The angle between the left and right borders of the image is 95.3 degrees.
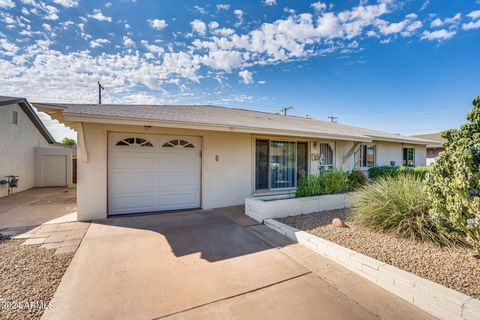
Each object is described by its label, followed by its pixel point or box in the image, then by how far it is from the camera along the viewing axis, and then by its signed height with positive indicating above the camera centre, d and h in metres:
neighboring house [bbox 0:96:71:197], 10.05 +0.26
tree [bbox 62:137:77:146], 34.32 +2.64
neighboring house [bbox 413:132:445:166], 23.84 +1.08
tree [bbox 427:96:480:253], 3.09 -0.36
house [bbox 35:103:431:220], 5.96 +0.00
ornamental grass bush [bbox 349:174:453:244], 4.16 -1.11
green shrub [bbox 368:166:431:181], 10.38 -0.60
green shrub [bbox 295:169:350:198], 6.85 -0.84
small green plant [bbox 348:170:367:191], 9.71 -0.91
